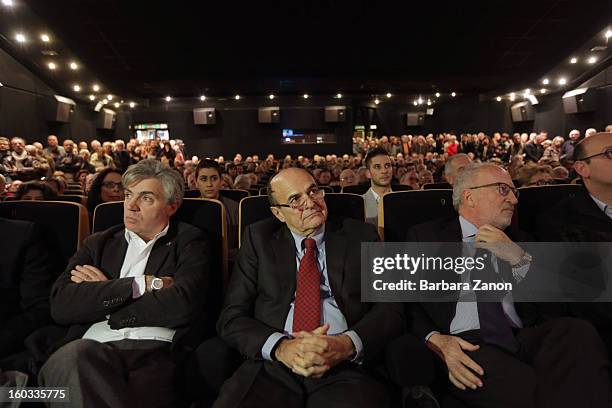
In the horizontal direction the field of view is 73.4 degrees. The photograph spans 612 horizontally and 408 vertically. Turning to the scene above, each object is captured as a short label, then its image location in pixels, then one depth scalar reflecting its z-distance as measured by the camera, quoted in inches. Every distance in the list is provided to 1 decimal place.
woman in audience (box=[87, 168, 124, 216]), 125.3
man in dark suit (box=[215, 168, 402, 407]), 59.0
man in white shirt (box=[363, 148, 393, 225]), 147.7
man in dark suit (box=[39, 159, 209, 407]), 57.2
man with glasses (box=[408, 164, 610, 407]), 54.1
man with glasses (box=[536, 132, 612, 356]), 74.1
